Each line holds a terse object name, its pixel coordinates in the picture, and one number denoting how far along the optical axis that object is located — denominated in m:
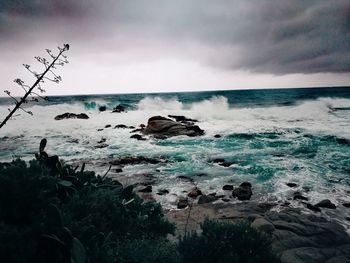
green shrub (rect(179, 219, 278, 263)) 4.08
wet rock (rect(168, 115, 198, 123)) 37.05
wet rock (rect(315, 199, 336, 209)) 8.79
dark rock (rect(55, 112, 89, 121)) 38.97
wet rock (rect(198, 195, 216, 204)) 9.41
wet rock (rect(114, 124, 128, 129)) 31.49
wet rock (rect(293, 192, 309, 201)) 9.48
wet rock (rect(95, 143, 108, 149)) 20.03
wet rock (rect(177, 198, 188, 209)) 8.96
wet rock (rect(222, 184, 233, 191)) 10.55
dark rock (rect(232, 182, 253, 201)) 9.67
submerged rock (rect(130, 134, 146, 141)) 23.02
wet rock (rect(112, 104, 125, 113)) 50.60
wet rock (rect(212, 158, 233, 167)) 14.21
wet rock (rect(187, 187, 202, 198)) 9.90
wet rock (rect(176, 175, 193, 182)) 11.91
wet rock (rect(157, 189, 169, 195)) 10.22
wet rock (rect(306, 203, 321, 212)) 8.58
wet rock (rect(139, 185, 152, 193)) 10.40
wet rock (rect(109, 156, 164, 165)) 15.11
